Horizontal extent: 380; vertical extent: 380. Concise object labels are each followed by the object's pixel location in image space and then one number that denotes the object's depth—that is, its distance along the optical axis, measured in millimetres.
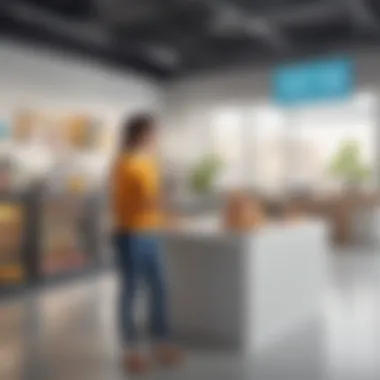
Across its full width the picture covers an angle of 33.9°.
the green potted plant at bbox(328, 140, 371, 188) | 12219
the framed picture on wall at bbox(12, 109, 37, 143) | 9016
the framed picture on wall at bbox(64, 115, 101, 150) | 10156
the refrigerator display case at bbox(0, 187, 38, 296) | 7168
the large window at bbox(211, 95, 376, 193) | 12781
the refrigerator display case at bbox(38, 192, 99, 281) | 7715
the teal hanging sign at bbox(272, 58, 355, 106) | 11578
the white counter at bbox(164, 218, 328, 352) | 4566
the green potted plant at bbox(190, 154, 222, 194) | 12578
